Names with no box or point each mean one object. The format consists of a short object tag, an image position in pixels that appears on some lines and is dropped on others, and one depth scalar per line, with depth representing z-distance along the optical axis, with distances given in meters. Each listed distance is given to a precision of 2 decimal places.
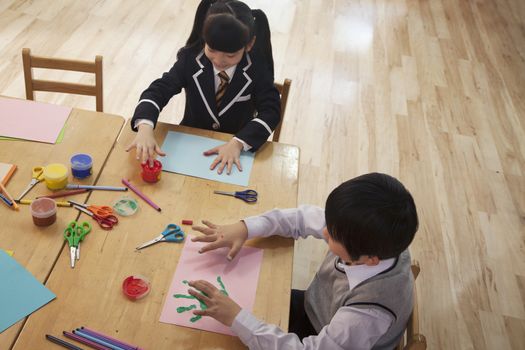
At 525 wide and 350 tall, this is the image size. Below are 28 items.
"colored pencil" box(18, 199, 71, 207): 1.35
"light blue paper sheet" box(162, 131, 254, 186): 1.52
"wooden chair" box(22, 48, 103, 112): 1.81
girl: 1.55
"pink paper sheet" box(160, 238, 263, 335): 1.16
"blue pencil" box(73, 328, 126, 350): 1.08
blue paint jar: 1.42
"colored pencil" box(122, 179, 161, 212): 1.40
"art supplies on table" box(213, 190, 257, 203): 1.46
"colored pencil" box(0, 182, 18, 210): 1.33
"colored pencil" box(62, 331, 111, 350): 1.07
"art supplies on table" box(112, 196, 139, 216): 1.37
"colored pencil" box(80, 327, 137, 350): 1.08
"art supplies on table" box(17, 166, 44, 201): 1.39
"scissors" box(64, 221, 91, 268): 1.24
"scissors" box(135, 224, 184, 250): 1.31
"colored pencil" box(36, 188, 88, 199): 1.38
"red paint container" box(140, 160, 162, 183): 1.44
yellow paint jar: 1.37
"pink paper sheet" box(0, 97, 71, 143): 1.54
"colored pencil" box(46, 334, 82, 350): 1.06
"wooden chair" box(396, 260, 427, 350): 1.07
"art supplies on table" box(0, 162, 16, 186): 1.39
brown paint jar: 1.28
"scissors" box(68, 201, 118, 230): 1.33
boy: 1.06
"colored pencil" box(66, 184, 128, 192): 1.41
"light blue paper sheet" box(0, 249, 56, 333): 1.11
